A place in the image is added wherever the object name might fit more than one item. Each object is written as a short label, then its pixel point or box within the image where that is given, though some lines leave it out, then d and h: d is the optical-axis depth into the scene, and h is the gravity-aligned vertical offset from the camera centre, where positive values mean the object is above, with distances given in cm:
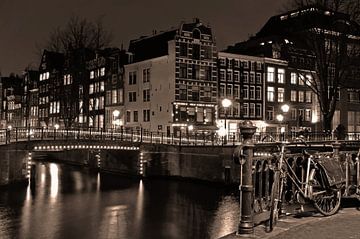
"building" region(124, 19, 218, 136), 5800 +645
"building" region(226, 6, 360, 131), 4150 +921
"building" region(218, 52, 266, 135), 6206 +618
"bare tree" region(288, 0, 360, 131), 4031 +763
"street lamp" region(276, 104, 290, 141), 6557 +109
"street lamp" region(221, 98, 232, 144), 3927 +262
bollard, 823 -88
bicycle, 900 -106
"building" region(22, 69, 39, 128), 9131 +757
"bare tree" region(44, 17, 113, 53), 5438 +1070
